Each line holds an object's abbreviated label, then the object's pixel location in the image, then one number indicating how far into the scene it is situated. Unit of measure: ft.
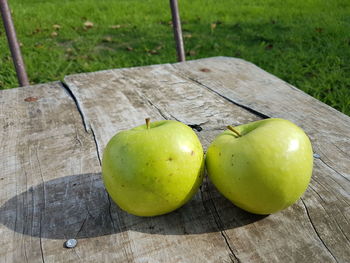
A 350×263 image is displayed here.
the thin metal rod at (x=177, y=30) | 1.56
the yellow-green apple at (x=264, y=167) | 0.60
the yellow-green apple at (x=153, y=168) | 0.61
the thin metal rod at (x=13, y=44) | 1.32
